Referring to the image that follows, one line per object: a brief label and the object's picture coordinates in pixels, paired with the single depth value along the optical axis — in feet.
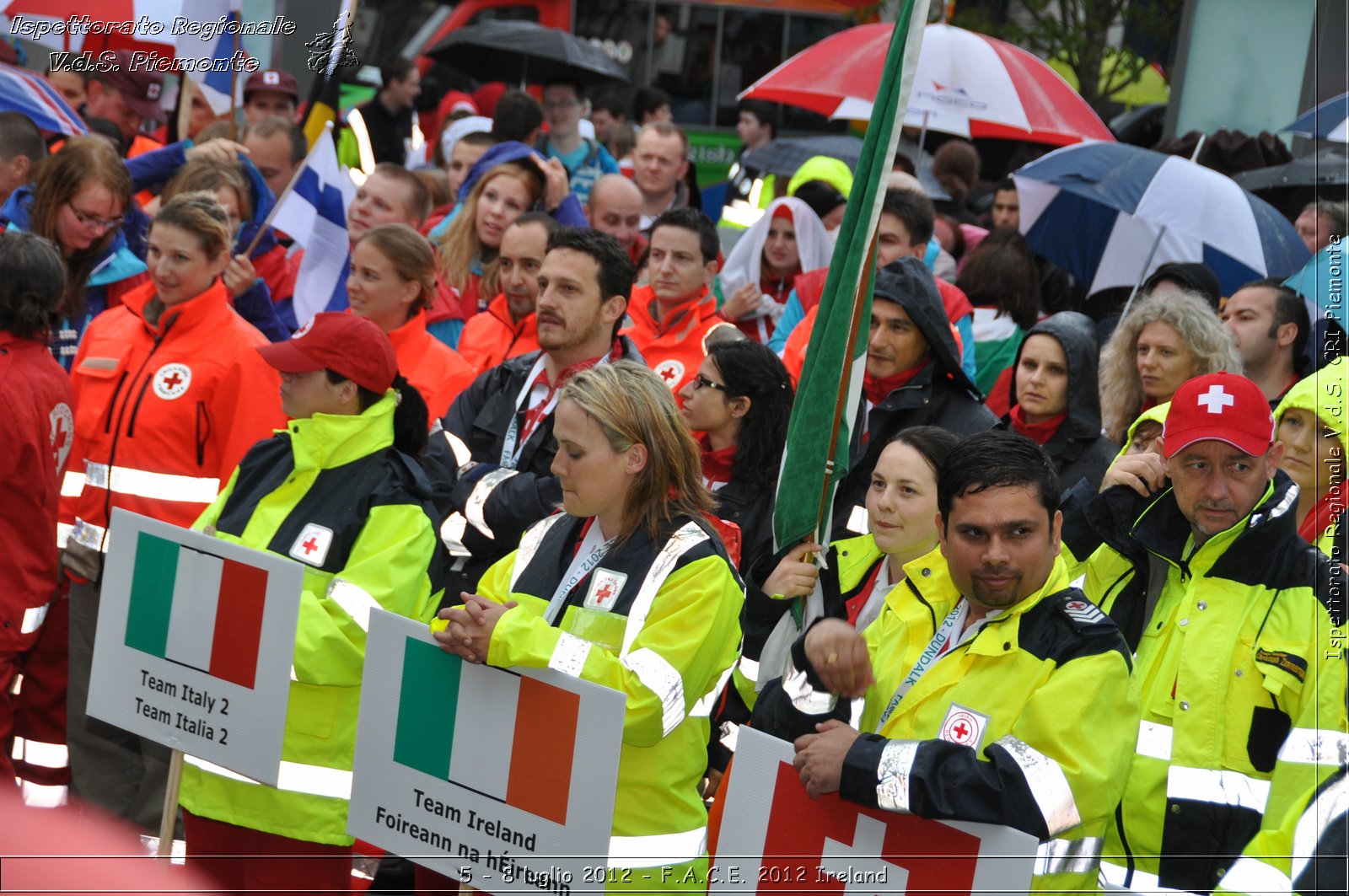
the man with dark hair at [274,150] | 30.42
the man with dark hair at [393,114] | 45.80
